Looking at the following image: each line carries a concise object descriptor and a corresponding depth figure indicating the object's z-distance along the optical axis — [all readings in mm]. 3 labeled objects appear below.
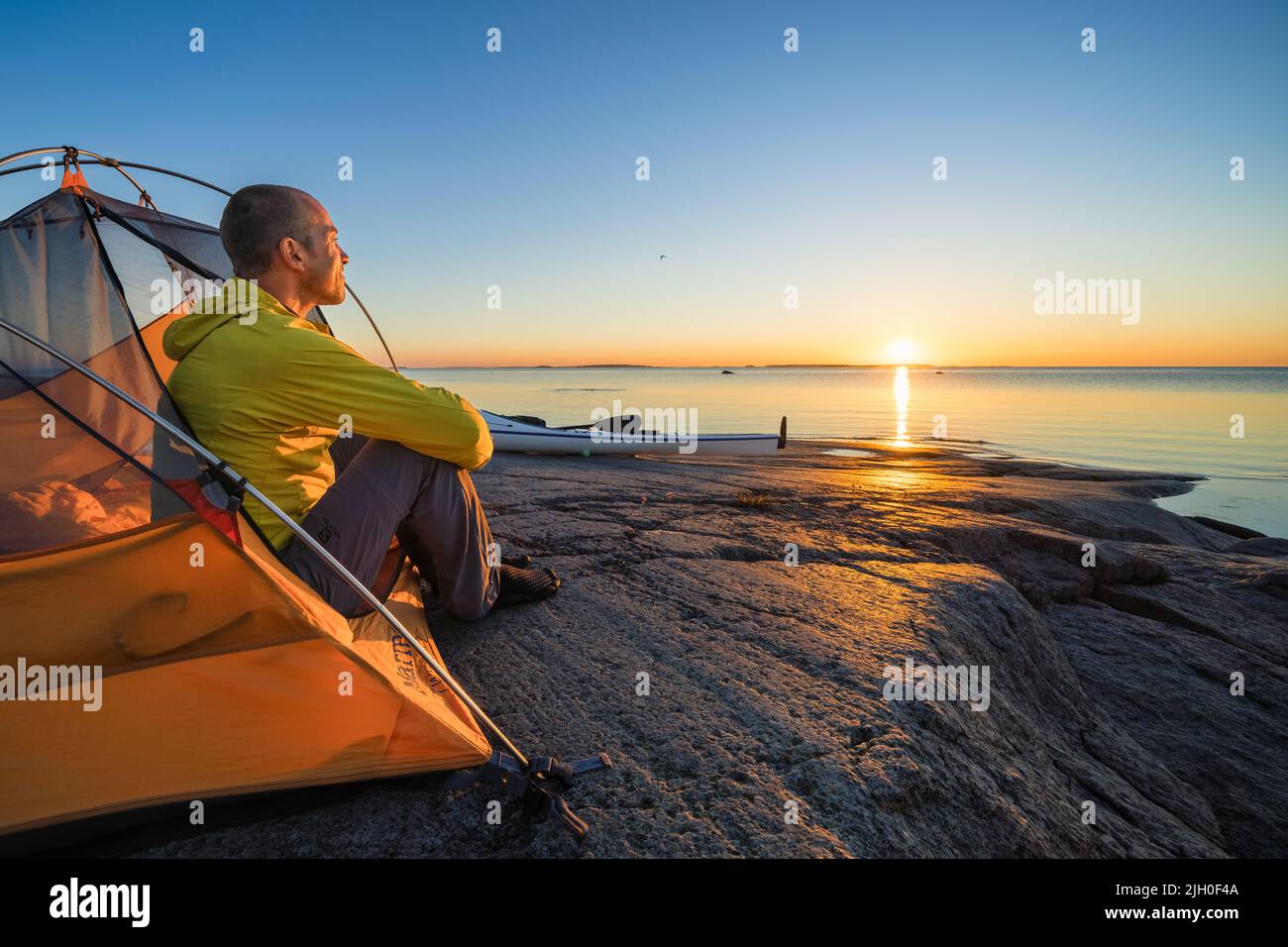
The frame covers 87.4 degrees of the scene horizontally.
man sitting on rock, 1983
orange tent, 1592
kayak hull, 10438
